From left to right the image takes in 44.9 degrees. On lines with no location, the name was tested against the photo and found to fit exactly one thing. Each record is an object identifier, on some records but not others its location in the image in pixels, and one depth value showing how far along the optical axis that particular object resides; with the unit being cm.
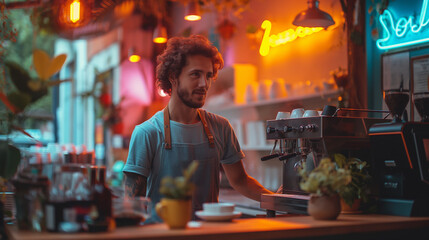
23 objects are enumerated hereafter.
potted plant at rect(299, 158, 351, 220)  215
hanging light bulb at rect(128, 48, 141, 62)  734
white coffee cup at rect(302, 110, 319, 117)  273
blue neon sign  354
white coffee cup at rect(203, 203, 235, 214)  205
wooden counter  171
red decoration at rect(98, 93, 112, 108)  925
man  271
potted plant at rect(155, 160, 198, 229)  183
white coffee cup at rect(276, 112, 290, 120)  290
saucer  202
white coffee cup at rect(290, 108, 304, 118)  283
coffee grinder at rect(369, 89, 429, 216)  241
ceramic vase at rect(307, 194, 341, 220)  214
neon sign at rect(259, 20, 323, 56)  484
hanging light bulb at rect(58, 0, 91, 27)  398
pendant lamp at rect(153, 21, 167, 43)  617
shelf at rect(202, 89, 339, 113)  431
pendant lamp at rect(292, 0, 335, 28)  386
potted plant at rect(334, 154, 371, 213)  246
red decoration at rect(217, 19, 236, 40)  587
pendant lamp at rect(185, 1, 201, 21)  517
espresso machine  260
